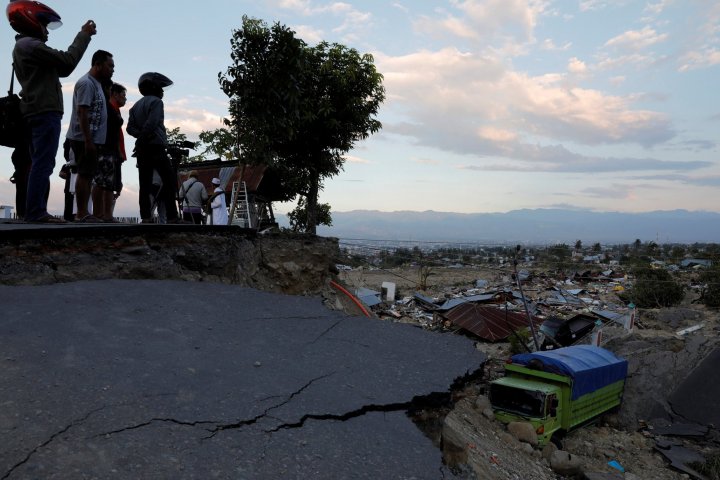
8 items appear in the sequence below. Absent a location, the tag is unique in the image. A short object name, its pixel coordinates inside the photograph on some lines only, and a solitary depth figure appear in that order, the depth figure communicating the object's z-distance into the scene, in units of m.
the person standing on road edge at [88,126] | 4.51
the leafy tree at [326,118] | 17.98
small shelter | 14.79
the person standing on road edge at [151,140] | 5.25
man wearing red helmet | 4.13
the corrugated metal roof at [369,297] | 12.45
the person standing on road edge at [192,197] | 8.01
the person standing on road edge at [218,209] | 9.03
